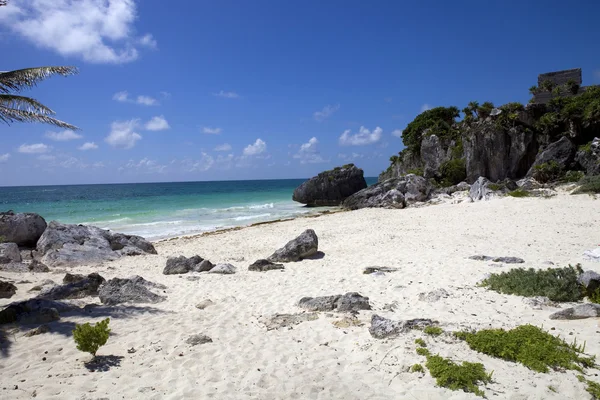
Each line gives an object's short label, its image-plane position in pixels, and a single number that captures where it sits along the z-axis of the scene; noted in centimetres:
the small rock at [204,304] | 784
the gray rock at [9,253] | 1237
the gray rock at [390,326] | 571
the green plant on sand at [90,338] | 503
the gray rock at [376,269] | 1020
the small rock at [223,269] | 1126
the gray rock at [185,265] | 1167
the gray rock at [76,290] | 823
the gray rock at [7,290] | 866
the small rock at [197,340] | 578
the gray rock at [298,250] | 1281
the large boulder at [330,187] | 4547
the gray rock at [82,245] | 1326
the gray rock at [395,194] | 3133
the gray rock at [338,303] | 722
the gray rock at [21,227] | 1527
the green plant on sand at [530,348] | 452
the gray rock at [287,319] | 655
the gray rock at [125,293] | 813
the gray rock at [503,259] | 1005
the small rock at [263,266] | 1148
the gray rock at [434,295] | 748
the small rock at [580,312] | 586
